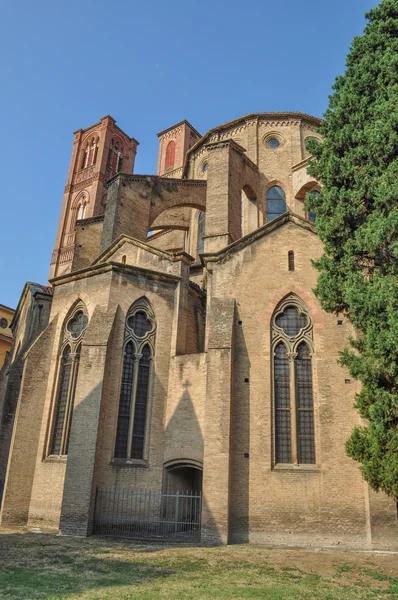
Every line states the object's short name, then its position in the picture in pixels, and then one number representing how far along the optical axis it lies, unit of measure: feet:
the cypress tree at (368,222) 34.06
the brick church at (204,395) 41.22
